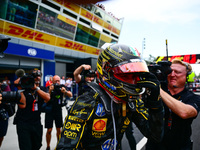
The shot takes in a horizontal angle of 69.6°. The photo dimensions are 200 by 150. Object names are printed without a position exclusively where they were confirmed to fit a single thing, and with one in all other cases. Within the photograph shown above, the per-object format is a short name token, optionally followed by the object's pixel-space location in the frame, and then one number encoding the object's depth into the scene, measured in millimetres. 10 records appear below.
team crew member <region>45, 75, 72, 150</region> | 3770
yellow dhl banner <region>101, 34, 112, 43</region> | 18964
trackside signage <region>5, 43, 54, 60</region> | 9608
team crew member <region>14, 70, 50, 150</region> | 2693
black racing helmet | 1271
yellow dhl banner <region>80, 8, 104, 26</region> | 15554
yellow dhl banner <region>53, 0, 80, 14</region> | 13300
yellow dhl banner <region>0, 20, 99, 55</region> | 10219
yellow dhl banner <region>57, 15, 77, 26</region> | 13559
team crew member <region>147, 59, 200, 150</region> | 1785
